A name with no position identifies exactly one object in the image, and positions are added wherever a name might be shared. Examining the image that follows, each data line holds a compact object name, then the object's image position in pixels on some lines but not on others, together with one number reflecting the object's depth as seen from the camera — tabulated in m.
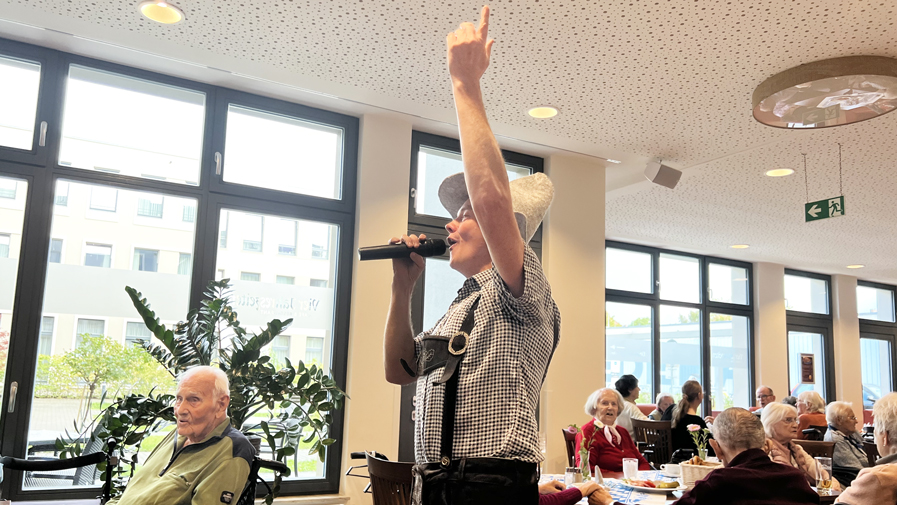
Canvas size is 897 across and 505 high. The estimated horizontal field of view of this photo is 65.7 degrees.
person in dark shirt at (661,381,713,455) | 5.30
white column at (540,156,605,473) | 5.53
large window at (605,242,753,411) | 9.45
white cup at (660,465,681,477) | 3.52
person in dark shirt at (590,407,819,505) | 2.18
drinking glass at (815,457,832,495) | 3.05
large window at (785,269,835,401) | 10.69
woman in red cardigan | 4.27
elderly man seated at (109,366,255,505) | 2.76
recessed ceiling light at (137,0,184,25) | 3.43
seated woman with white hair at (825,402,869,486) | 4.17
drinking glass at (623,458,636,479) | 3.34
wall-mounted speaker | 5.56
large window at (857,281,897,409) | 11.52
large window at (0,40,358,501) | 3.99
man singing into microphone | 1.16
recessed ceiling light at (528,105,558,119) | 4.61
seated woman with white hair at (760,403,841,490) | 3.60
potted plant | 3.53
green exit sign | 5.41
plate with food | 3.04
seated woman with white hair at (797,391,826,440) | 6.64
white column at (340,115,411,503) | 4.67
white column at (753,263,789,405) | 10.12
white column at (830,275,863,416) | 11.01
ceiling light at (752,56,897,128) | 3.68
